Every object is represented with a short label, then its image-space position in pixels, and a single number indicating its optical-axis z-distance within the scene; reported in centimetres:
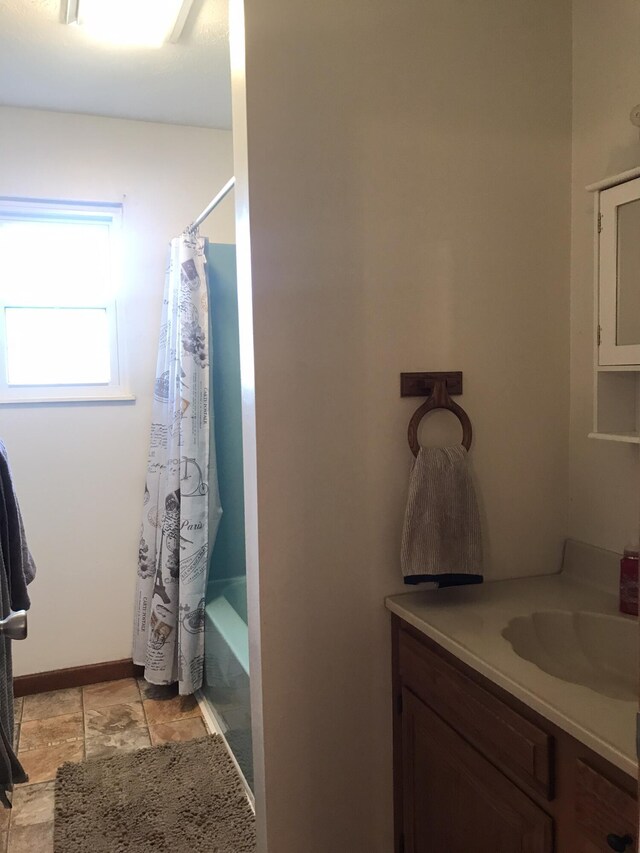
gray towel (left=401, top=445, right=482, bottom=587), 157
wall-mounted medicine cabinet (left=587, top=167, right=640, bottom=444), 145
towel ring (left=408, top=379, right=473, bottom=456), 162
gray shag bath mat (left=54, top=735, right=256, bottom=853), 197
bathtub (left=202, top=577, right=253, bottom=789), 220
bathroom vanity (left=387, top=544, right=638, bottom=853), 104
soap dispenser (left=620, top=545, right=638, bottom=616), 147
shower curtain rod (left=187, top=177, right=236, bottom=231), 229
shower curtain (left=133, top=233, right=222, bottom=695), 266
